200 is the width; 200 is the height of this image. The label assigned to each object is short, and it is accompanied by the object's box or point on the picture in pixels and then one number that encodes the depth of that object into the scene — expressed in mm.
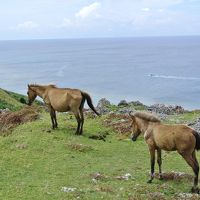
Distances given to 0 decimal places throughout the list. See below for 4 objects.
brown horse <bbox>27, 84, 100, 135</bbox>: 22281
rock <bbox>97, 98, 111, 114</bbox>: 34503
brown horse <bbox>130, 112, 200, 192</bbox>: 13234
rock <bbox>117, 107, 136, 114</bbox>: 31706
